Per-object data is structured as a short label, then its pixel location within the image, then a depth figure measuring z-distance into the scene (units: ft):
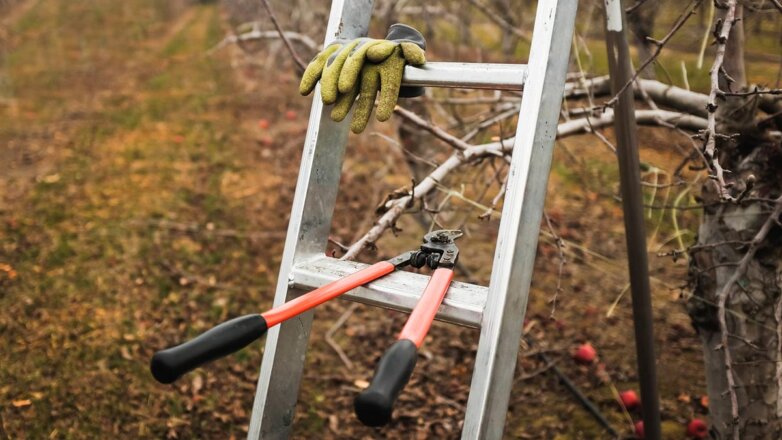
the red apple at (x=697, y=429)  9.13
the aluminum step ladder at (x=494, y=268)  3.99
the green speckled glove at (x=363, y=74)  4.67
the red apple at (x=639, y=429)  9.14
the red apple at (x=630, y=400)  9.93
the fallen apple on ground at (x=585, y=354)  11.12
